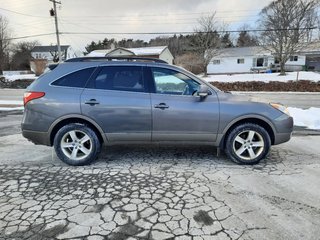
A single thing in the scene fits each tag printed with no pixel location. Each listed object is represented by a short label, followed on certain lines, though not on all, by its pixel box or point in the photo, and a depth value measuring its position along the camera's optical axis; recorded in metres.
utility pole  29.81
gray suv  4.50
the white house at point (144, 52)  44.19
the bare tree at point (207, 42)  36.31
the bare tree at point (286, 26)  31.75
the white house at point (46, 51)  71.88
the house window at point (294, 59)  44.81
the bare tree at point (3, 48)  58.56
